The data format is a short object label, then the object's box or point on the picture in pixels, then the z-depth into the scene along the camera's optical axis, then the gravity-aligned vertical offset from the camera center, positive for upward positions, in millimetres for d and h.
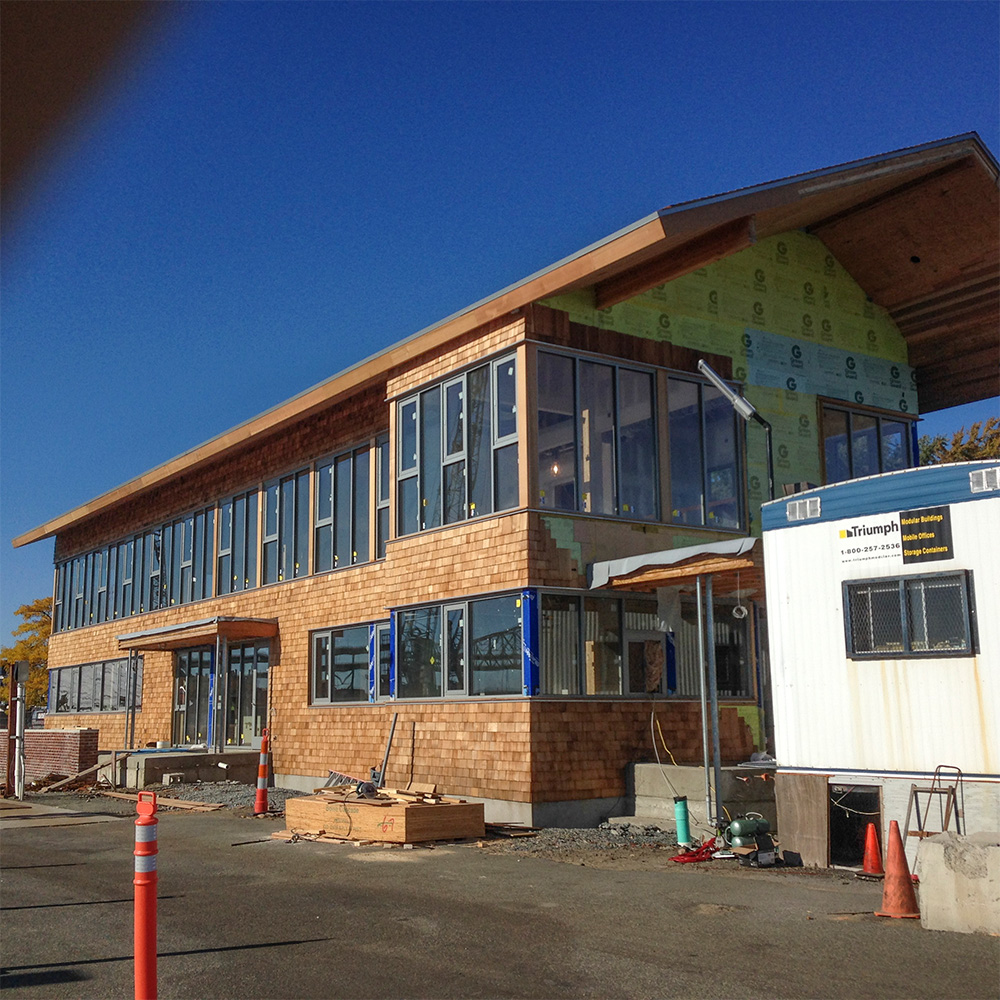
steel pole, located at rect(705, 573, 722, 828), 13344 -424
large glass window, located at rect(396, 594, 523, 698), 16328 +519
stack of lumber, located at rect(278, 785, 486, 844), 13945 -1691
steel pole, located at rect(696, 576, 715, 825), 13881 -735
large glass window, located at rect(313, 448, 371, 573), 21609 +3469
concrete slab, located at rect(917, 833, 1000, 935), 8000 -1531
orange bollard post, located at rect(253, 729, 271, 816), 17891 -1665
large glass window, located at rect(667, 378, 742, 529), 18141 +3608
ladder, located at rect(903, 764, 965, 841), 10320 -1173
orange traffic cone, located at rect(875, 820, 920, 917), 8719 -1678
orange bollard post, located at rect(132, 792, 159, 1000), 5547 -1096
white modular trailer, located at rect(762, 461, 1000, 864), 10422 +325
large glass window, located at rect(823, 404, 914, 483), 20339 +4263
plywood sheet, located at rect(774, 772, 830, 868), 11547 -1456
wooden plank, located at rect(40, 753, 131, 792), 24828 -1916
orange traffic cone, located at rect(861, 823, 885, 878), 10742 -1761
